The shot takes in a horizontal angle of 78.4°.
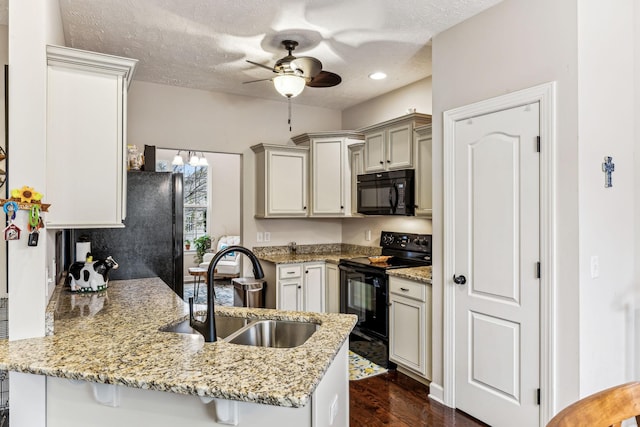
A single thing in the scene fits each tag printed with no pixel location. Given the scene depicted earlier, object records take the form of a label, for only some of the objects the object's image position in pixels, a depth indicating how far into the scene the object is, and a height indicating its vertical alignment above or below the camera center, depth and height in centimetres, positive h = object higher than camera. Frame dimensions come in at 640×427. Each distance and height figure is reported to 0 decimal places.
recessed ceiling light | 367 +131
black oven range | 343 -71
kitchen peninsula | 117 -50
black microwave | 350 +19
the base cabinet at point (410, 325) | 296 -89
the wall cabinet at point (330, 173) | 435 +45
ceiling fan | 277 +103
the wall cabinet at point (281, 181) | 425 +36
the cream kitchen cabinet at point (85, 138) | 181 +36
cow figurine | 254 -40
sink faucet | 150 -34
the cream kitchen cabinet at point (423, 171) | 330 +36
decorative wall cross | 212 +23
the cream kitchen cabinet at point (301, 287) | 400 -76
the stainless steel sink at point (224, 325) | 183 -54
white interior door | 220 -32
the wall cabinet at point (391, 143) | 347 +67
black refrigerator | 304 -16
